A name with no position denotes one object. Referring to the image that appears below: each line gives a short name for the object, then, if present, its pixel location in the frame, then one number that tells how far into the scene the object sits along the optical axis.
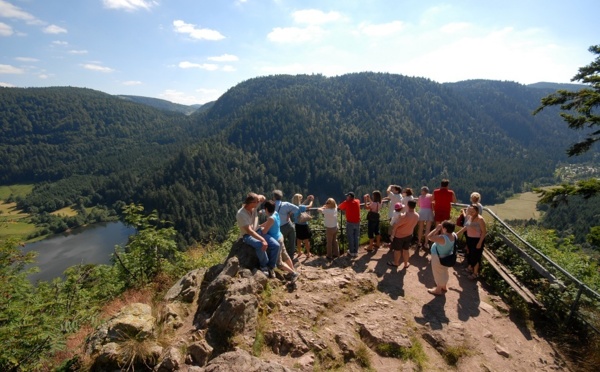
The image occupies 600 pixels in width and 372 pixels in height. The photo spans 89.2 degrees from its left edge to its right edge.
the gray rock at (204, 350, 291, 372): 4.11
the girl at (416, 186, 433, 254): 9.67
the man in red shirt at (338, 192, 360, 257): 8.87
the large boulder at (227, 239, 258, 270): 6.95
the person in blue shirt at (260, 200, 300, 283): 6.98
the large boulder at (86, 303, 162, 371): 4.71
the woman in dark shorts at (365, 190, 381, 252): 9.28
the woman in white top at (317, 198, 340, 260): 8.89
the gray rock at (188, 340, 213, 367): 4.75
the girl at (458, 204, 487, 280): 7.89
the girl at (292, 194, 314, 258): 8.61
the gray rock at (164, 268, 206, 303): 6.48
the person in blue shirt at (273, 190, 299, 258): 8.14
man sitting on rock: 6.73
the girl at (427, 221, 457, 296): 7.13
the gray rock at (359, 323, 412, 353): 5.57
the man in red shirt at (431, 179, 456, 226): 9.44
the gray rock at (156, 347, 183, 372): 4.57
